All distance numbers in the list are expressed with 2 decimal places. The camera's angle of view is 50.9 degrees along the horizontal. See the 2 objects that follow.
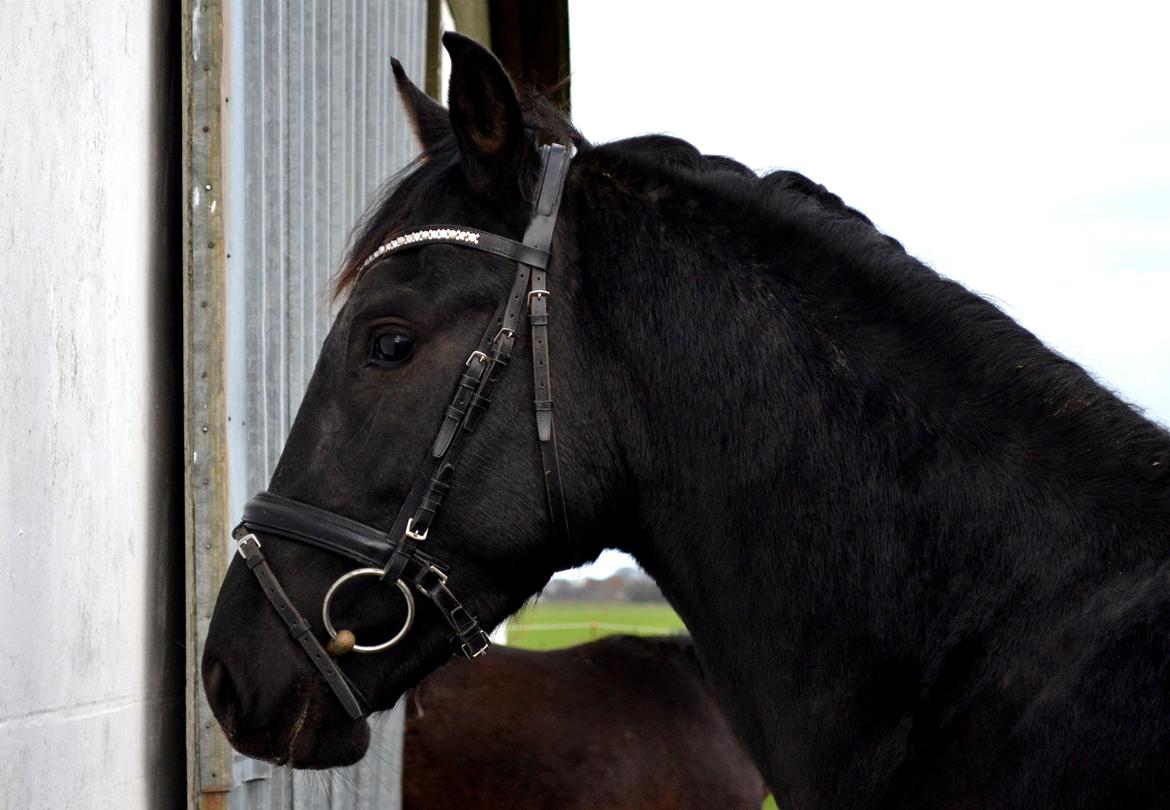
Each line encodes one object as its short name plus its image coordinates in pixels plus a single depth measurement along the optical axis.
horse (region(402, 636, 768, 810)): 5.86
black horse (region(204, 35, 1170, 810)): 2.09
